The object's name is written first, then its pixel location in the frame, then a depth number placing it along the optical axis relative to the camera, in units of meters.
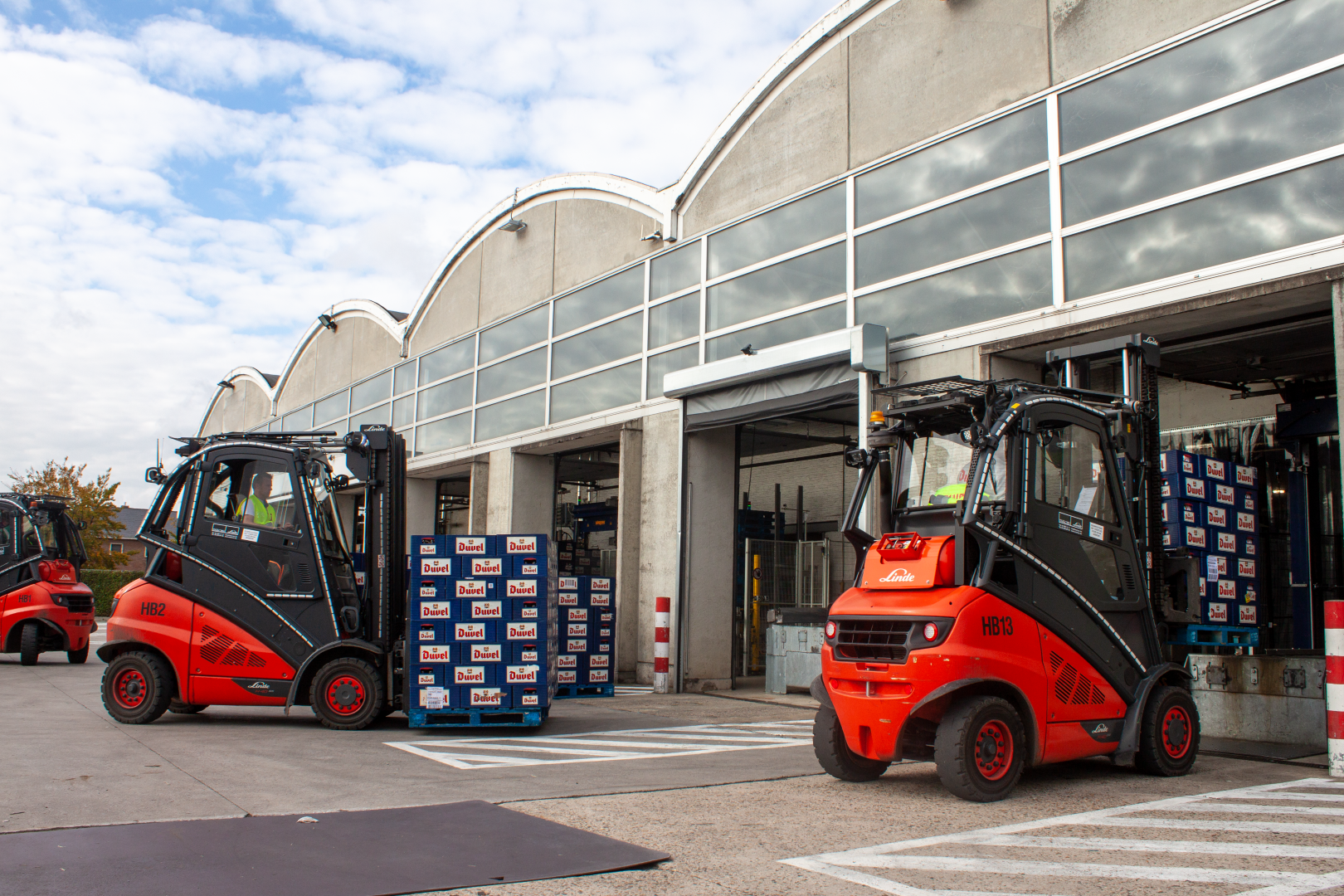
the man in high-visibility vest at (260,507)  10.14
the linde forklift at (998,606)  6.45
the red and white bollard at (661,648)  14.92
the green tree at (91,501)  41.94
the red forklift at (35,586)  16.84
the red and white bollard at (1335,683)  7.50
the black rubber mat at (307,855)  4.24
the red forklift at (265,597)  9.84
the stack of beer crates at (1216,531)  9.41
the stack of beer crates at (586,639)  13.98
